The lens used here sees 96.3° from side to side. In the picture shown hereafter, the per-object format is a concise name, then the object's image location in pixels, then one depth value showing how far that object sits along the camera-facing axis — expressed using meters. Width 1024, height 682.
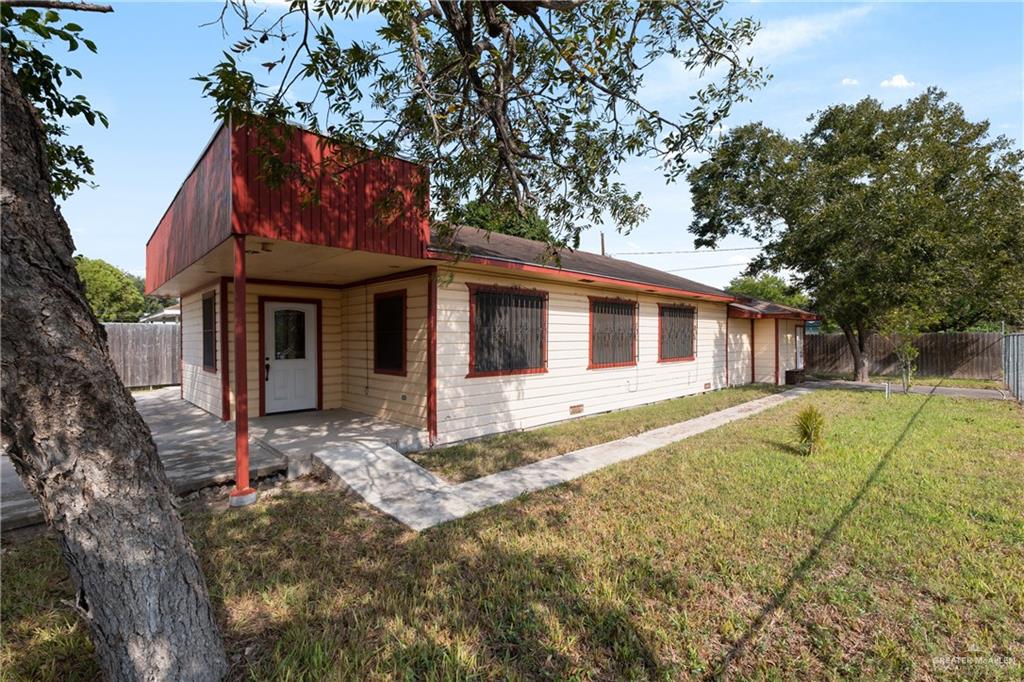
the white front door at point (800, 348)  18.19
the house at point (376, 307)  4.93
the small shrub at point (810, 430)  6.06
